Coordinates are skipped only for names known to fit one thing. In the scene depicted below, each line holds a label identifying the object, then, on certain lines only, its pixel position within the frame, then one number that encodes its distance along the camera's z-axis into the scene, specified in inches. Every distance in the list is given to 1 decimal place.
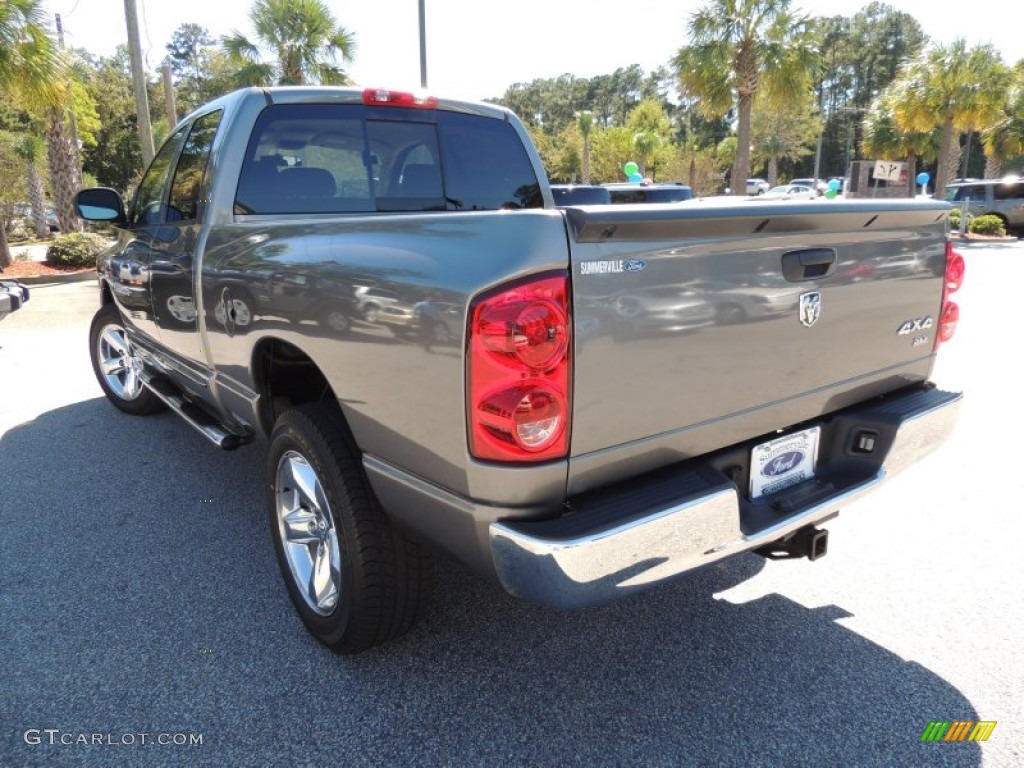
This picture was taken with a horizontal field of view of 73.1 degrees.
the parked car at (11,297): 218.9
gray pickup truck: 67.7
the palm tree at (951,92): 880.3
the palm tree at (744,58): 725.3
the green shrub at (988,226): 798.5
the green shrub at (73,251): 546.6
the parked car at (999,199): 820.0
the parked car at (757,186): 1673.0
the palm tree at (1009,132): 1053.8
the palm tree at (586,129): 1535.4
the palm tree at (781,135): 2055.9
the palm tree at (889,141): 1354.6
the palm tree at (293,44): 665.6
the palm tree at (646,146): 1529.3
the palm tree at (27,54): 466.6
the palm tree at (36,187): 739.4
